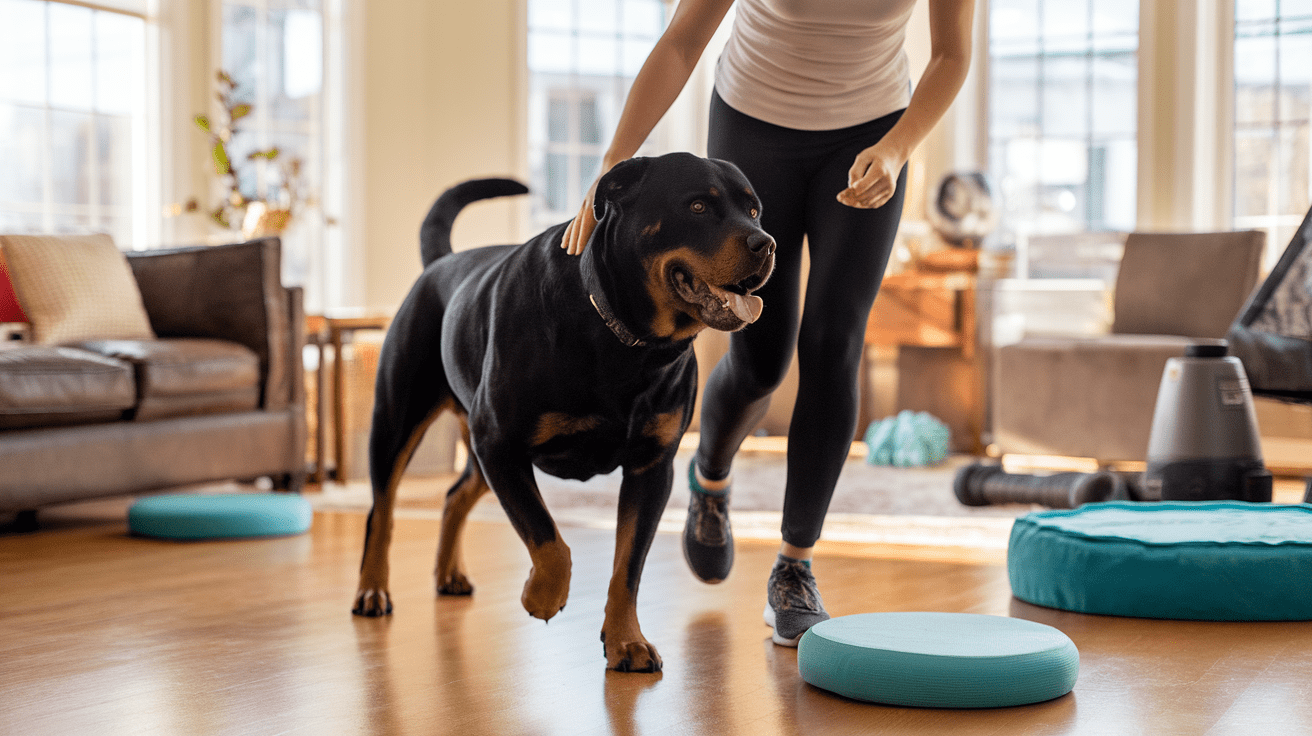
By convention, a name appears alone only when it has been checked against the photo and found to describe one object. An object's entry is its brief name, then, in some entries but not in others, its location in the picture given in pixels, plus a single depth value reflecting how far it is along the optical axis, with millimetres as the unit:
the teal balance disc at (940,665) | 1517
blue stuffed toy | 5105
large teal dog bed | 2070
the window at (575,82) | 6492
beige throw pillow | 3842
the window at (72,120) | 5367
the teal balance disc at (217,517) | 3088
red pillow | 3886
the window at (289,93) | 5957
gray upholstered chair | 4555
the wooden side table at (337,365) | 4328
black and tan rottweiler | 1528
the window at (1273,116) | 5688
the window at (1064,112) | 6031
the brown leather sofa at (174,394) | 3133
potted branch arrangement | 4777
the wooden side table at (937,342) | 5543
